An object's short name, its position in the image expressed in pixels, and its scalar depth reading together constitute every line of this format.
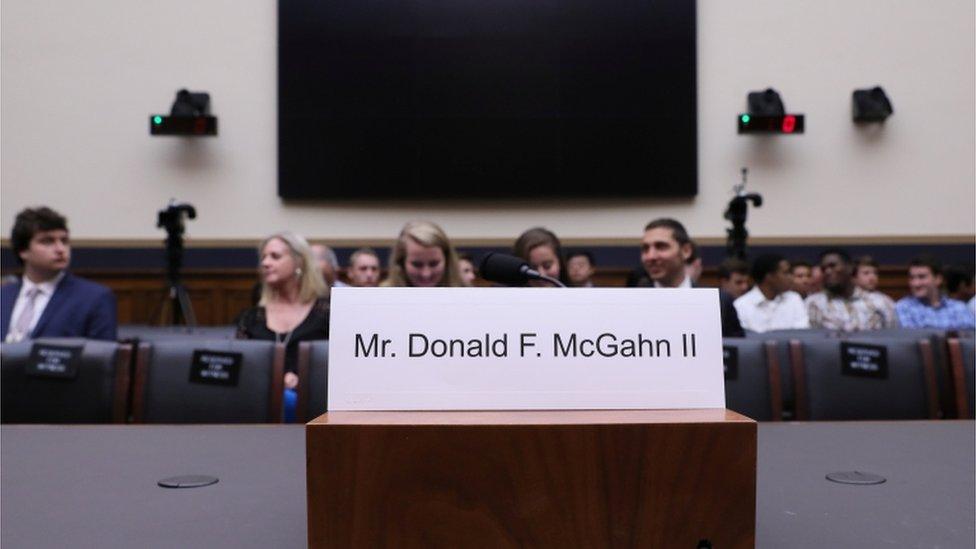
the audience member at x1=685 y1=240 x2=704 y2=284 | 4.91
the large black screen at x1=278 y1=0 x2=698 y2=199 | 6.89
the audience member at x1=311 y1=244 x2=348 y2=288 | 5.12
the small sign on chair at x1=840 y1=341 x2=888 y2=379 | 2.30
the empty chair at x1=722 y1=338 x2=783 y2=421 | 2.24
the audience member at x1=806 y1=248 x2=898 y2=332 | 5.11
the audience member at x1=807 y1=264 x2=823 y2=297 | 6.21
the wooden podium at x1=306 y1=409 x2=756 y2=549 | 0.73
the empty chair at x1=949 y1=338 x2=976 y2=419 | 2.30
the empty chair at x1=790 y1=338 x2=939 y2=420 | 2.29
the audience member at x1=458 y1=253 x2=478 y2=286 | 5.48
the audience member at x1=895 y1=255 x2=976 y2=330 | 5.56
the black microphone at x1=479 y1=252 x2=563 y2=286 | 1.28
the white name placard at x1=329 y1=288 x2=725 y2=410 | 0.82
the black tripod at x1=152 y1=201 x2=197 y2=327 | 6.19
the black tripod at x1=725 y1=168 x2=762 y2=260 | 6.05
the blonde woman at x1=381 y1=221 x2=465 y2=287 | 2.86
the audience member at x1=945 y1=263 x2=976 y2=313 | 6.32
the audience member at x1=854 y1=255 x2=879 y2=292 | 6.20
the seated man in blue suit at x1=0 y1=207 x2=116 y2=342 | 3.10
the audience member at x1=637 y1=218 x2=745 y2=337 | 3.19
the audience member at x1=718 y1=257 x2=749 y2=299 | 5.55
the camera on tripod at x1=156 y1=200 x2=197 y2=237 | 6.16
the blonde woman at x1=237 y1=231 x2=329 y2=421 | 3.00
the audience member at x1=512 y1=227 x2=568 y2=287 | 3.17
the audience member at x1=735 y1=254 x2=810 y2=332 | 4.92
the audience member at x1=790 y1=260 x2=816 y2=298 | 5.95
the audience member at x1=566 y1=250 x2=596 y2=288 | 6.09
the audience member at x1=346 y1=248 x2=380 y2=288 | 4.92
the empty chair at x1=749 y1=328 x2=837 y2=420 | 2.38
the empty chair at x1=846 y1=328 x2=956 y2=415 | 2.39
